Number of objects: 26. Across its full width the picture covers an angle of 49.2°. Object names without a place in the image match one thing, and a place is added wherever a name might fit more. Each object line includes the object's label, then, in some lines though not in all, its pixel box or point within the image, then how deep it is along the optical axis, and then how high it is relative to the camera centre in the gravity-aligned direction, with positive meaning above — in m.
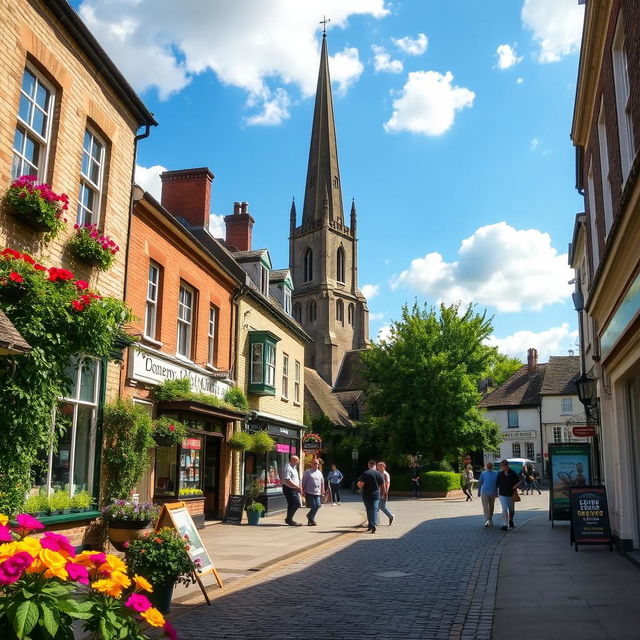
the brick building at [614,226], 8.93 +3.16
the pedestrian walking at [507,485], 17.75 -0.60
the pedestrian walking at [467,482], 32.26 -0.96
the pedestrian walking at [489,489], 18.16 -0.73
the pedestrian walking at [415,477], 36.66 -0.86
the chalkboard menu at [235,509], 18.71 -1.30
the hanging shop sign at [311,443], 29.97 +0.75
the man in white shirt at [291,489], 18.85 -0.77
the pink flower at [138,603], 3.21 -0.65
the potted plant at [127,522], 10.76 -0.95
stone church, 75.44 +22.41
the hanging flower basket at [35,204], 8.85 +3.23
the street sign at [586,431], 18.49 +0.79
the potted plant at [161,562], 7.52 -1.09
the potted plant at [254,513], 18.66 -1.40
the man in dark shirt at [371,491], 17.42 -0.76
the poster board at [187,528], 8.34 -0.82
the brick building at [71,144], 9.09 +4.63
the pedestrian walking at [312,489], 18.84 -0.79
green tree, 38.78 +4.23
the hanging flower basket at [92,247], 10.46 +3.17
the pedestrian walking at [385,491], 19.33 -0.87
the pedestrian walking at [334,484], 28.34 -0.97
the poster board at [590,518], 12.83 -1.03
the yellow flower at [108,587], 3.27 -0.59
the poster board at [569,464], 17.48 -0.07
